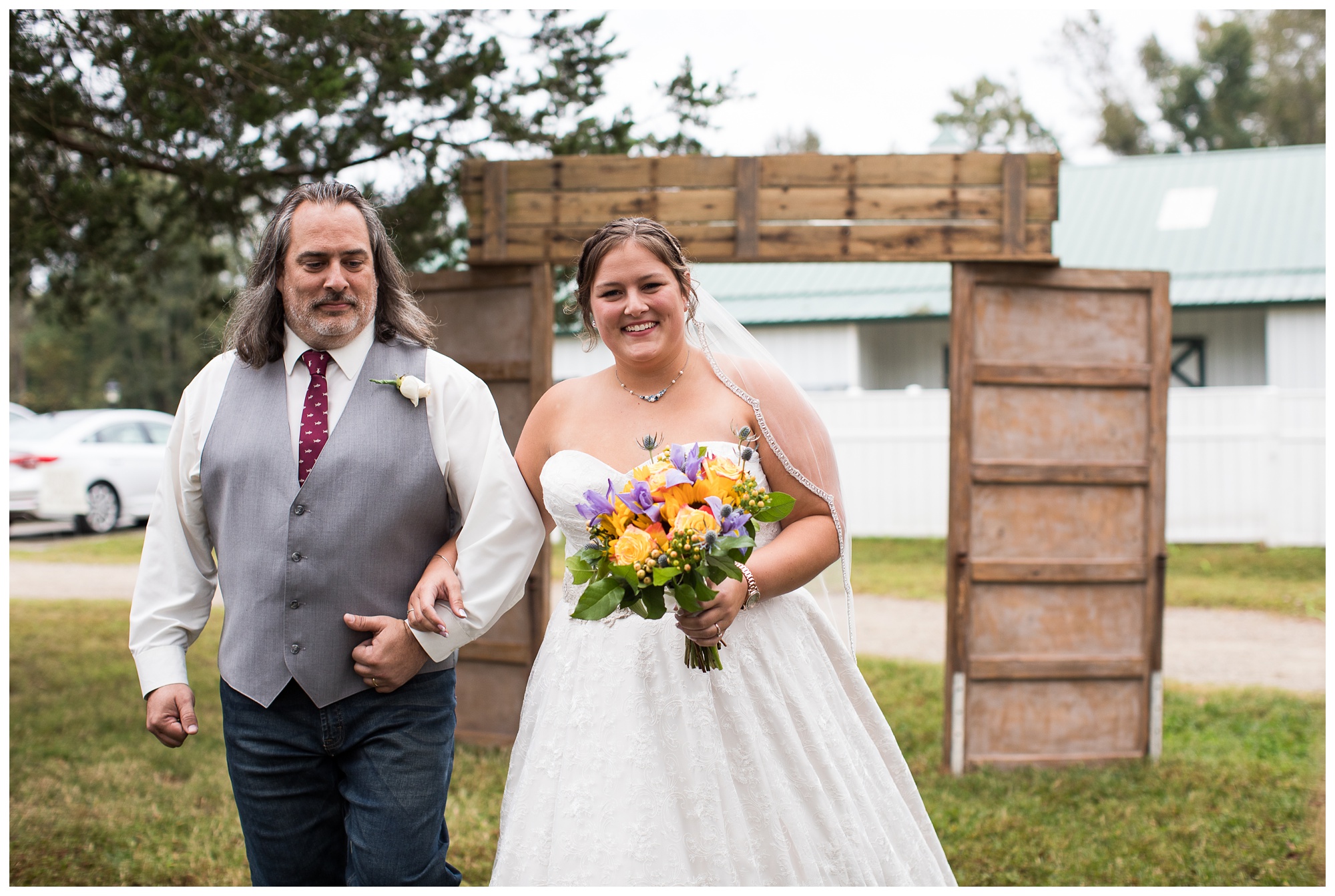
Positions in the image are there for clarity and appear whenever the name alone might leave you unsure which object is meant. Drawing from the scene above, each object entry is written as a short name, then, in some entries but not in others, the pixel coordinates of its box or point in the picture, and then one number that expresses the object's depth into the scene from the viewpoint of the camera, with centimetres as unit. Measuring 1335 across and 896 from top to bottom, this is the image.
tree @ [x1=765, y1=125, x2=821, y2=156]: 3831
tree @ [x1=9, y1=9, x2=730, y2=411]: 468
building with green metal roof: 1498
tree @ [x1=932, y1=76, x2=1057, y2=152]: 2945
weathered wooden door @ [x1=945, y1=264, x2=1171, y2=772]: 505
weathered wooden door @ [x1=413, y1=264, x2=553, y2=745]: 514
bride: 248
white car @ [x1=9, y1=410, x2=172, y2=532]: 1371
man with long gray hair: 235
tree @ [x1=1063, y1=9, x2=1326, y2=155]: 2688
